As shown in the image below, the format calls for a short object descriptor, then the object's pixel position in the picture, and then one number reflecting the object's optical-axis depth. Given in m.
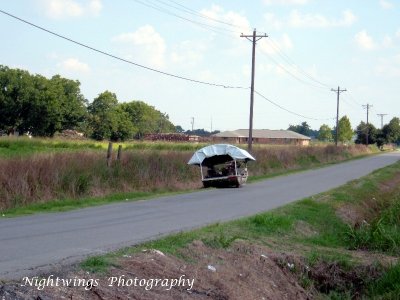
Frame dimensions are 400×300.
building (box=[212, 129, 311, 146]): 121.12
